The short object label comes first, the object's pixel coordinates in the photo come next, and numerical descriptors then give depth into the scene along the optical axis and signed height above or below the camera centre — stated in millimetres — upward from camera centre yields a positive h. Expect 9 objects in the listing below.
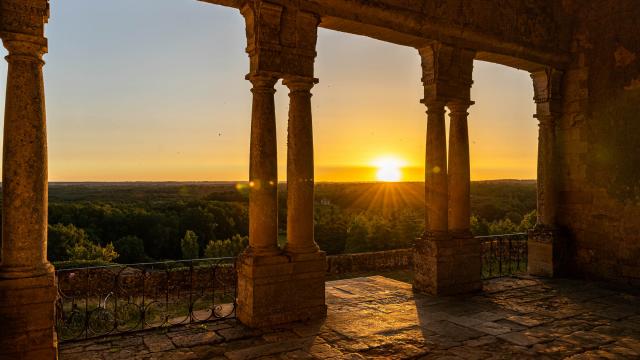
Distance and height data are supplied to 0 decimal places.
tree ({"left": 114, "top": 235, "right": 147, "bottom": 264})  38438 -5932
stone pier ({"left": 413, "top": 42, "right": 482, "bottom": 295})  8344 -69
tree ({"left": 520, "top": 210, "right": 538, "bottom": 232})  30786 -2801
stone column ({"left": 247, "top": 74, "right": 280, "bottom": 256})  6688 +213
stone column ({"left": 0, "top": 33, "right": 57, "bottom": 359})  4891 -325
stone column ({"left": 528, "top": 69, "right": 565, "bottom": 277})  10164 +157
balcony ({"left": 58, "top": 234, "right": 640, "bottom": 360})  5520 -2156
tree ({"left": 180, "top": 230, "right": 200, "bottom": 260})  39094 -5913
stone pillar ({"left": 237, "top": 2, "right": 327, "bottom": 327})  6520 -21
